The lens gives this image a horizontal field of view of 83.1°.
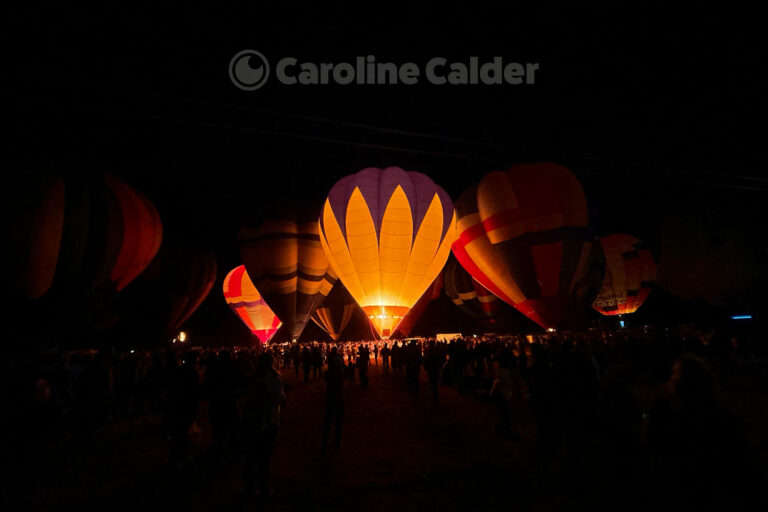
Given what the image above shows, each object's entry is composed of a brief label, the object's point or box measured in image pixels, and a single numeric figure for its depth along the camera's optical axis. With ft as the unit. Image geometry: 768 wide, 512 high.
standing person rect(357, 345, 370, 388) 45.44
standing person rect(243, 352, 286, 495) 13.60
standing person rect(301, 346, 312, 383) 54.54
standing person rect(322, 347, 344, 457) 19.24
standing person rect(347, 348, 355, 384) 50.22
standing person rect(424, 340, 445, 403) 33.06
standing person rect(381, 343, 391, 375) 62.39
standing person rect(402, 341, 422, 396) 36.50
